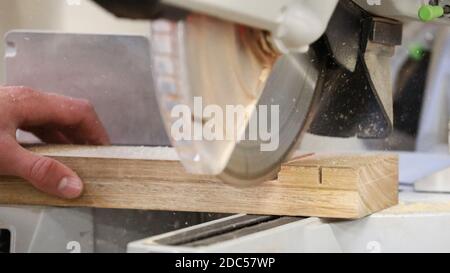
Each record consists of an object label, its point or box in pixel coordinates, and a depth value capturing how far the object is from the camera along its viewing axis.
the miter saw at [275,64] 0.79
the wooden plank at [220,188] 1.07
